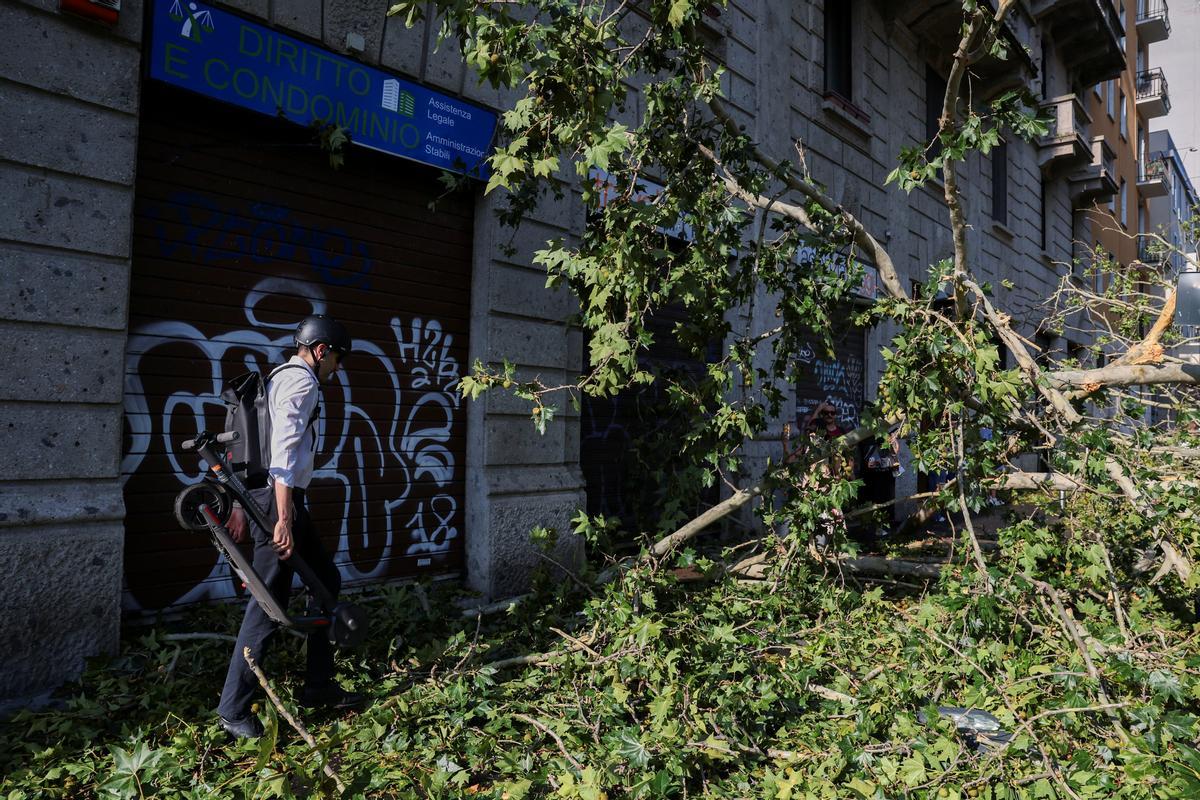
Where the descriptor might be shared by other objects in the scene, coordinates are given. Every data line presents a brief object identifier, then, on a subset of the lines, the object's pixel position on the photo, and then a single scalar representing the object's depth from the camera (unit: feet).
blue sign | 14.89
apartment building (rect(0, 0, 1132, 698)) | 12.87
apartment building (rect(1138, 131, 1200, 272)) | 97.96
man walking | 11.43
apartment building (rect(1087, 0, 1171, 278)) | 81.05
